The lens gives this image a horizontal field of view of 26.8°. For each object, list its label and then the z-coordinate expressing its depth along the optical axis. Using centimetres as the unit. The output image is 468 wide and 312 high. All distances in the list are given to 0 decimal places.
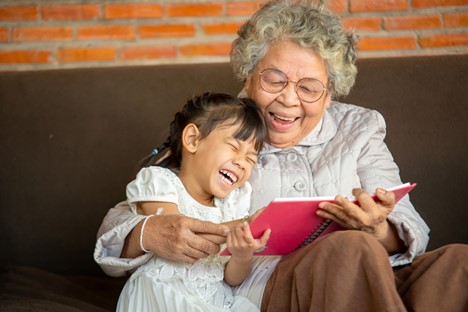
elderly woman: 152
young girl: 177
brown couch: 213
